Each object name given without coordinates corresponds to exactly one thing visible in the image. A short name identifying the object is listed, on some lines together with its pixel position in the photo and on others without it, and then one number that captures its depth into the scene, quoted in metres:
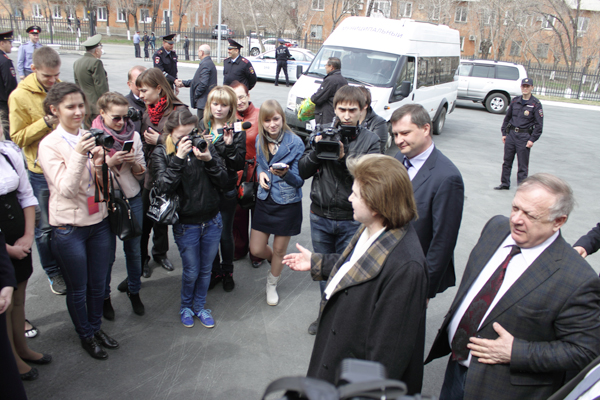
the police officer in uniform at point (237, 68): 9.09
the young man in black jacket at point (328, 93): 8.00
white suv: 16.66
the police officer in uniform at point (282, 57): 18.36
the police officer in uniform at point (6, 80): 6.24
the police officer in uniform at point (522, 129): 7.82
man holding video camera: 3.27
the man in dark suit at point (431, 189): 2.77
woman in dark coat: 1.86
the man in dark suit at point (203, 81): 8.23
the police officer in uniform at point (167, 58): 9.31
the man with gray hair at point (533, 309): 1.83
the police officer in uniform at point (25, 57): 9.62
